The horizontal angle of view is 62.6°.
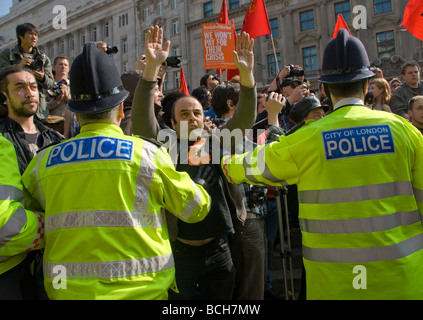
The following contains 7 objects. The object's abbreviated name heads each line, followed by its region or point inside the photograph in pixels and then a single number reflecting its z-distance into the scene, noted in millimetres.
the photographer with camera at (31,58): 4922
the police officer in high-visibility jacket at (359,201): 1860
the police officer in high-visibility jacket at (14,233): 1690
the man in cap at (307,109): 3366
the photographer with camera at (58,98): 5262
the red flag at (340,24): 6848
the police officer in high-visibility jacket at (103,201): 1692
